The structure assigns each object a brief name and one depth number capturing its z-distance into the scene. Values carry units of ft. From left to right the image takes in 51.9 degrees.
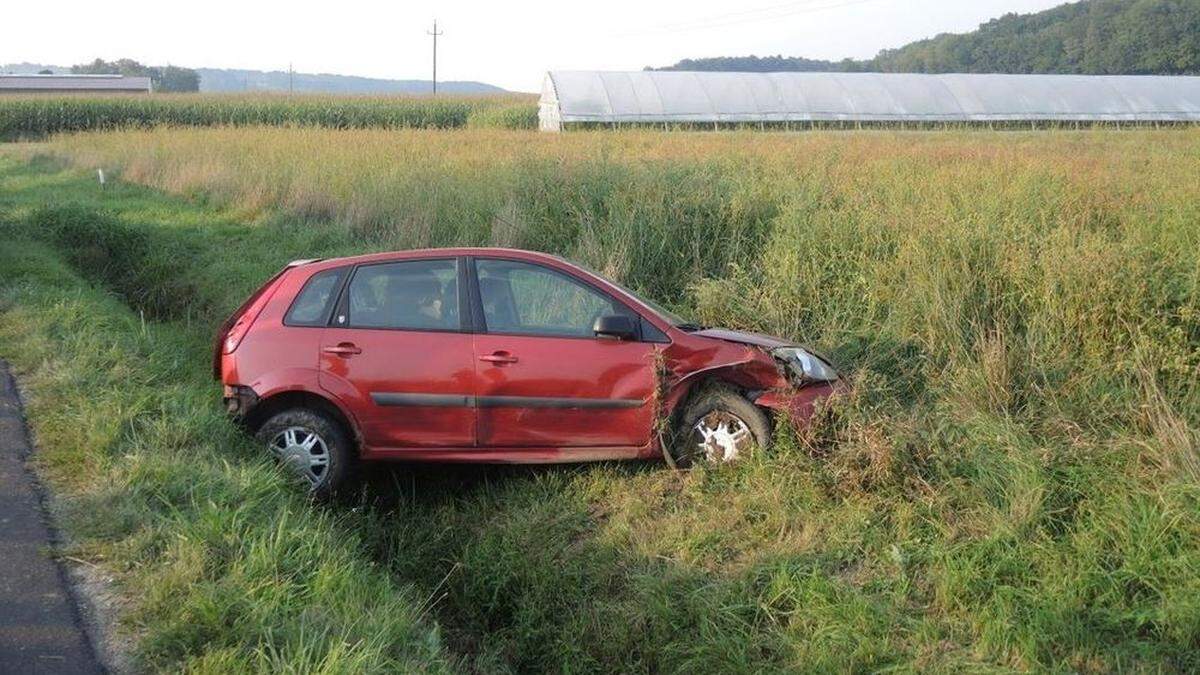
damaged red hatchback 24.95
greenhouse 130.72
